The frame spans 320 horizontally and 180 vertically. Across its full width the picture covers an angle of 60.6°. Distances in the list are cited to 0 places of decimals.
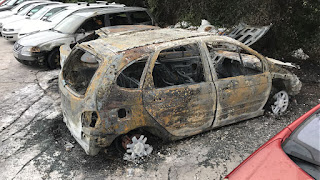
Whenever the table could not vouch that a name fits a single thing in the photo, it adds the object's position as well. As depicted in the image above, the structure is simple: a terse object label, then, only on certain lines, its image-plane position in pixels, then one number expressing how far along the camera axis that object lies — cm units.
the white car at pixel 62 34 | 768
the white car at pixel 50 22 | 915
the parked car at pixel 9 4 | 1578
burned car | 350
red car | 246
